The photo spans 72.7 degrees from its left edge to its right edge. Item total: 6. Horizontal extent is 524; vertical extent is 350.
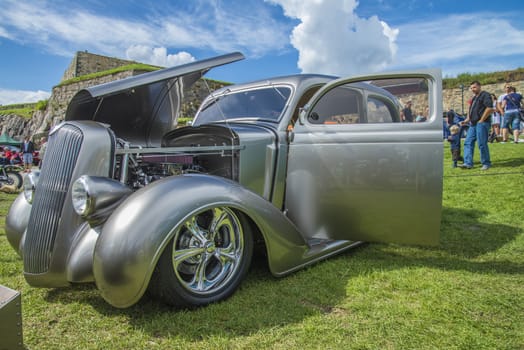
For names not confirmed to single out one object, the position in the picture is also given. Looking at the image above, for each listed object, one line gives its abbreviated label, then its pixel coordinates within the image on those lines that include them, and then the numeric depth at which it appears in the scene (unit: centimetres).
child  816
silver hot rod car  215
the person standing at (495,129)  1424
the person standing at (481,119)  714
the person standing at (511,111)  1015
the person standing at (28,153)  1516
